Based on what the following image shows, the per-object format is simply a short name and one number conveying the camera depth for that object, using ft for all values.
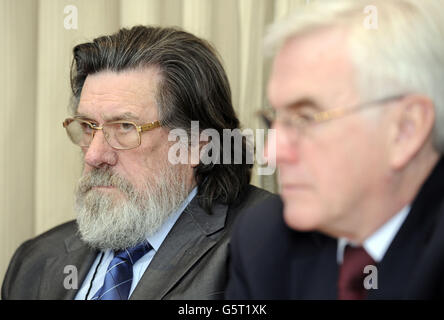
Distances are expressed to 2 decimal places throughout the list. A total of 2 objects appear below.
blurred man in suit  6.82
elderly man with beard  7.81
